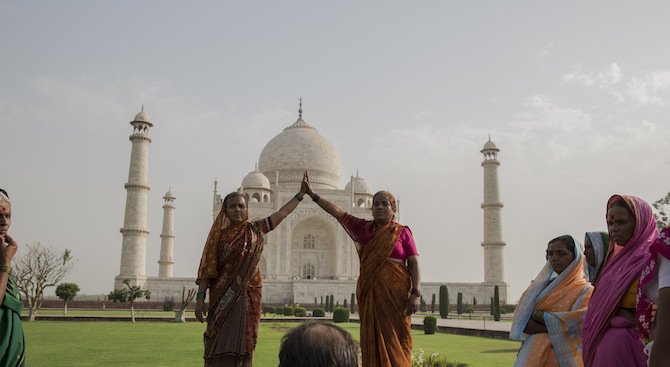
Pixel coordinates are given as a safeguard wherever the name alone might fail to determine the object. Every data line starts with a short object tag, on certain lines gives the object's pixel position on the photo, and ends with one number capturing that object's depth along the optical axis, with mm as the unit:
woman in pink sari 2371
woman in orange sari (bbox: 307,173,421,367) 3430
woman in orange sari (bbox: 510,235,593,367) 3070
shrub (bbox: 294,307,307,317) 18503
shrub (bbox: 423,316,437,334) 11883
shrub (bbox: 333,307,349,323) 15595
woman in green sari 2492
